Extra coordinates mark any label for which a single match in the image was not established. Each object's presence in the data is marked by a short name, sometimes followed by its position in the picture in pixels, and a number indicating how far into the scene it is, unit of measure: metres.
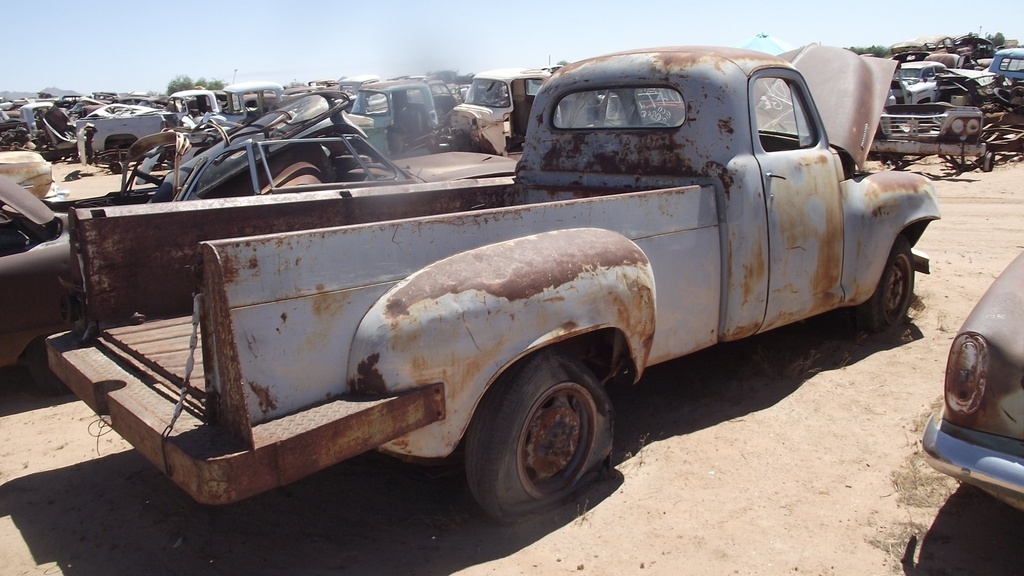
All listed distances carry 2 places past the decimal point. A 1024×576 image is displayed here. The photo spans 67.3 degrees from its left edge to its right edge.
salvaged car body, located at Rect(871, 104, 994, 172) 12.47
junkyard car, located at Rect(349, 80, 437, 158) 13.50
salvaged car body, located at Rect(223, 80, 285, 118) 17.44
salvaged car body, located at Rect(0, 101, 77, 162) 22.33
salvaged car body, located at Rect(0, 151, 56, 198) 10.24
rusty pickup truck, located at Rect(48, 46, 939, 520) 2.39
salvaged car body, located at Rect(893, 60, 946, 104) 16.64
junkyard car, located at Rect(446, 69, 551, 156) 14.46
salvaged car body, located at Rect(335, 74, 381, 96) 24.41
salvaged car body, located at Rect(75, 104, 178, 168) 19.50
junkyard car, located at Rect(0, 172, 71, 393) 4.64
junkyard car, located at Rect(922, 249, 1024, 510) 2.43
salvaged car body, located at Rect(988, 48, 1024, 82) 19.78
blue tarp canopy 13.88
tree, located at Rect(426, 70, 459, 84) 25.54
